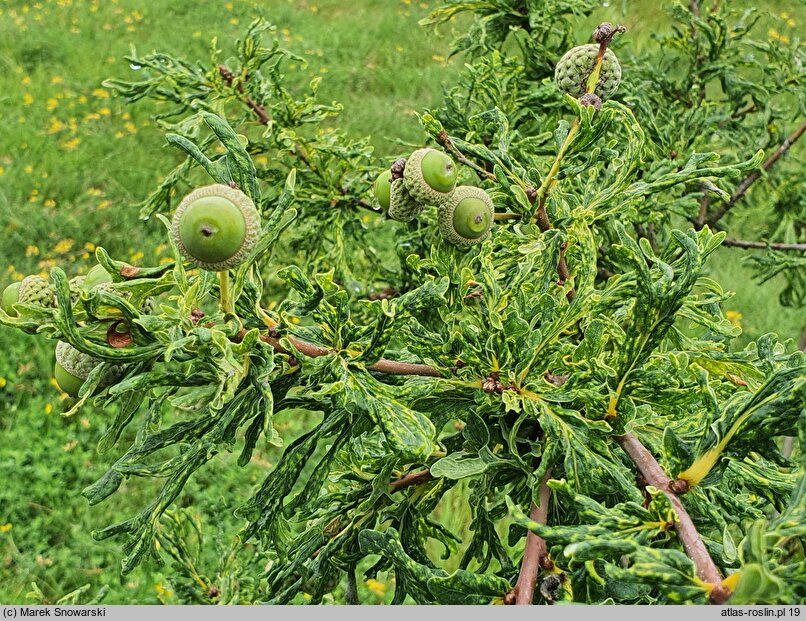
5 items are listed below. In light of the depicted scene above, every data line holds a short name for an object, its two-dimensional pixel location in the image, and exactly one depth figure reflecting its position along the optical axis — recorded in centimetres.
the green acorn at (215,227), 31
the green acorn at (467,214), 36
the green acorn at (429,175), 35
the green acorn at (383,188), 37
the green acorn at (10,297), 32
